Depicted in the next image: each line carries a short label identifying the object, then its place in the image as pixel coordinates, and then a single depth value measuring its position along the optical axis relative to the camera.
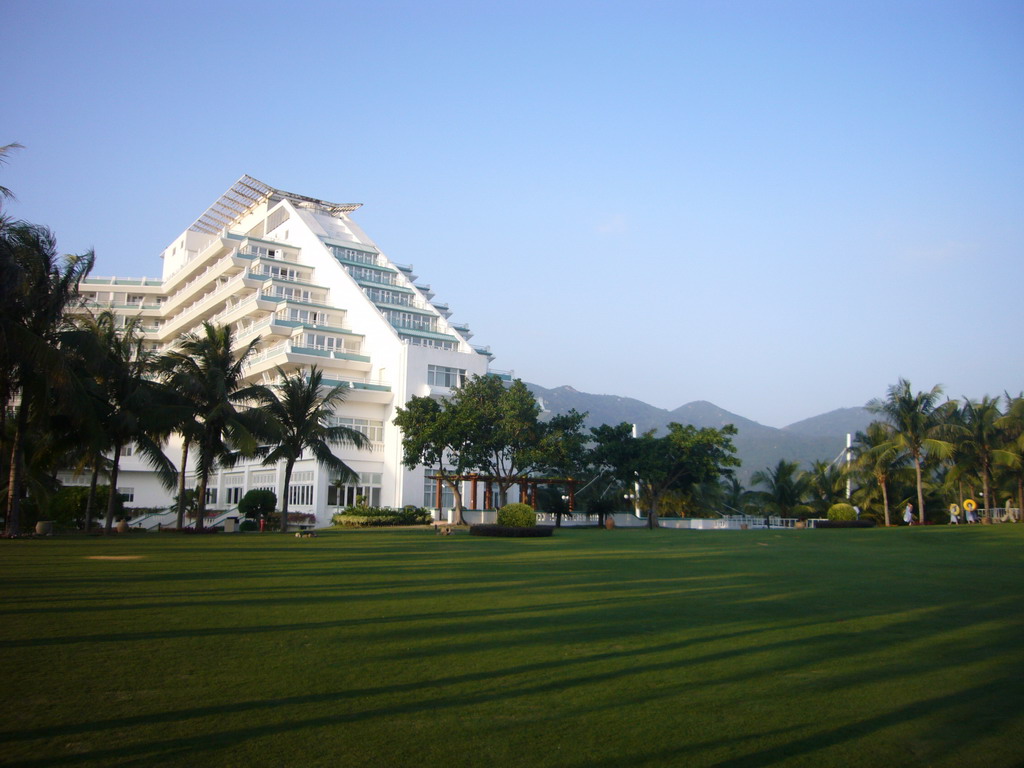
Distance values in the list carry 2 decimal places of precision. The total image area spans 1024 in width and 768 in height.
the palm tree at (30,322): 21.61
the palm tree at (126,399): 29.22
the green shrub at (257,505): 43.75
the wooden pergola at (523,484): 40.59
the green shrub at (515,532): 27.86
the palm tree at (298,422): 36.03
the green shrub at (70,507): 42.00
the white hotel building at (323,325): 53.06
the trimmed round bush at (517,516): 29.14
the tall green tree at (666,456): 44.03
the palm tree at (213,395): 33.25
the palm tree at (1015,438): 40.66
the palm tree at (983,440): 41.78
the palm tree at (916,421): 42.59
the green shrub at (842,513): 40.16
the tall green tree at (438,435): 38.00
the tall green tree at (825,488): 52.73
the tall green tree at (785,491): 54.41
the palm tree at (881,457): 43.66
